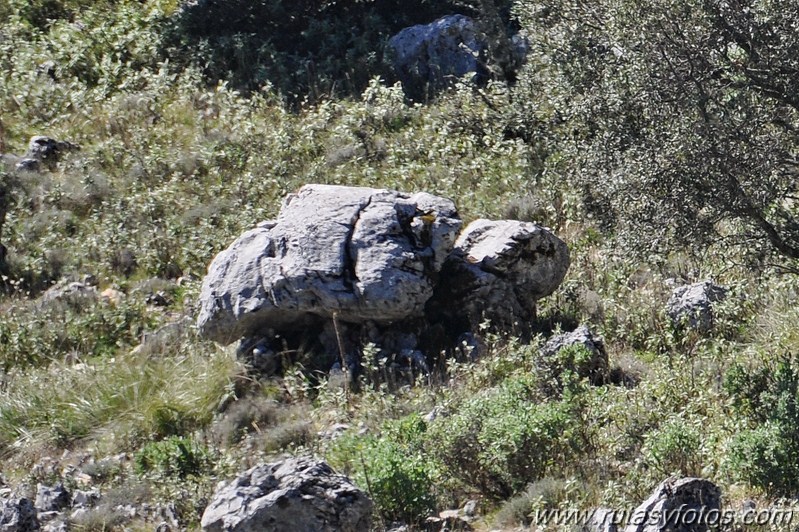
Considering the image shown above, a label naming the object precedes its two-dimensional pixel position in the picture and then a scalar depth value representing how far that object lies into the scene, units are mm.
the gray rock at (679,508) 12812
